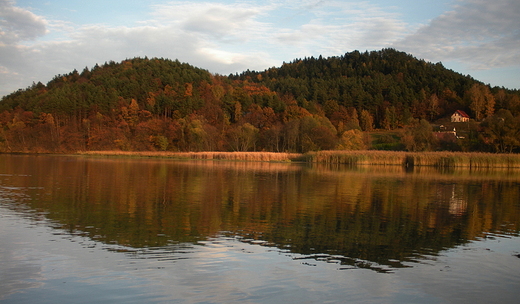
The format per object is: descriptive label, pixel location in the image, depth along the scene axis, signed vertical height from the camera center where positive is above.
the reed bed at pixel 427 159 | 46.41 -0.95
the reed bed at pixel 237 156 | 58.75 -1.36
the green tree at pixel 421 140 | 65.06 +1.73
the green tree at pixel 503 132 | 56.88 +2.87
